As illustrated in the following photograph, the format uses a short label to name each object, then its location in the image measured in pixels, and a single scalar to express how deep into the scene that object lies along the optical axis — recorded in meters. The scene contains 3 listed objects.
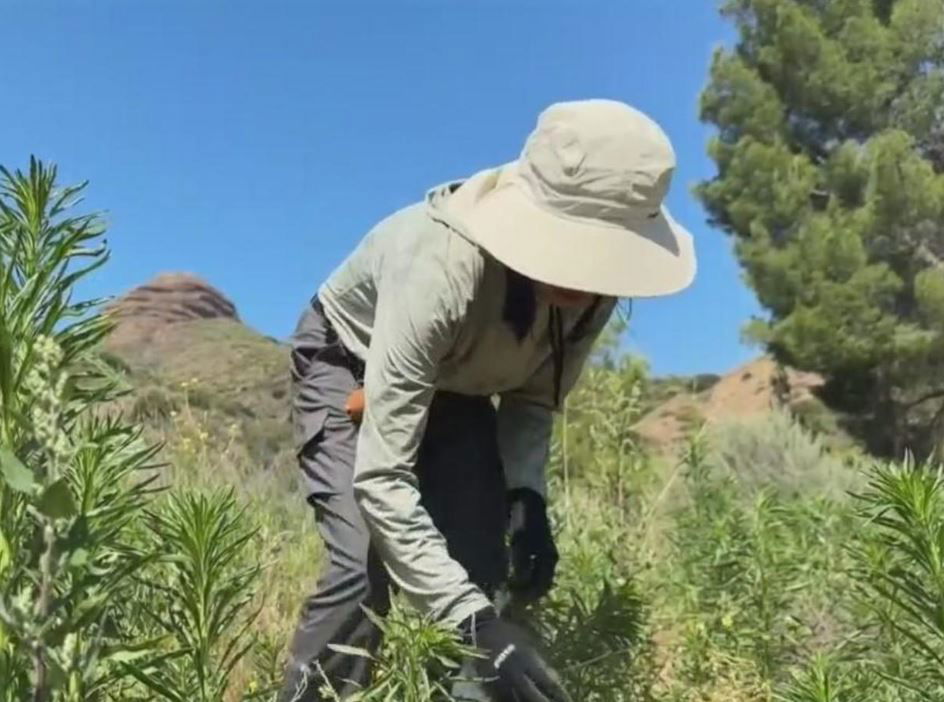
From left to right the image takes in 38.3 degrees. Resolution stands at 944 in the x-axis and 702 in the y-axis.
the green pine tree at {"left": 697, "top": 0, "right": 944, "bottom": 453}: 20.30
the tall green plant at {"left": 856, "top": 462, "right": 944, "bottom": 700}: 2.21
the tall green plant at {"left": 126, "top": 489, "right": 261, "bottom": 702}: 1.97
